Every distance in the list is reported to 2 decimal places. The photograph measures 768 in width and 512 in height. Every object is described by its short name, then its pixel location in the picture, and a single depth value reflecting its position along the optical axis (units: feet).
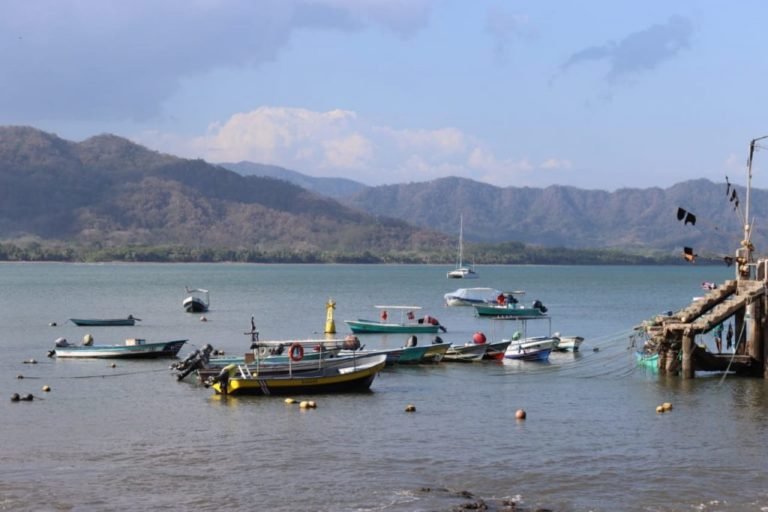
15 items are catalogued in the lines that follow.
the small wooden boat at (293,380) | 138.82
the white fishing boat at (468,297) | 394.01
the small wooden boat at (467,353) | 183.83
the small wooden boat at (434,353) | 179.52
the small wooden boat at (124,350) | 187.93
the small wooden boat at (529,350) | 186.29
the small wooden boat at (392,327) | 236.43
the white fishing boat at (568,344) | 208.23
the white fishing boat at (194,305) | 339.98
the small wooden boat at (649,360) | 164.76
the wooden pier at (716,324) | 151.84
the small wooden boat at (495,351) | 186.19
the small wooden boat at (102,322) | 275.80
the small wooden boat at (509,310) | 309.01
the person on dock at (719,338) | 175.26
